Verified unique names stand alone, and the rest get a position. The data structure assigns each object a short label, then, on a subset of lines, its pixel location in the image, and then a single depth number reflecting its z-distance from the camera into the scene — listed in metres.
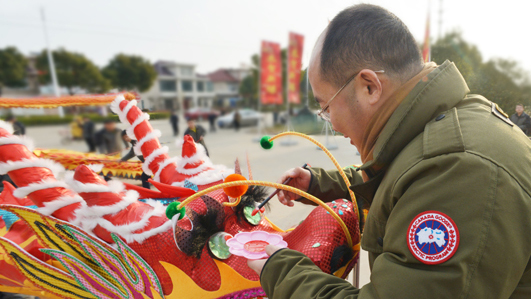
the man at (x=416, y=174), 0.63
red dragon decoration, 1.28
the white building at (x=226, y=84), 44.98
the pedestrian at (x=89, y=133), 5.91
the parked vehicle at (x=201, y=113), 22.05
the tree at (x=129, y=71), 17.28
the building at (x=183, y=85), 35.38
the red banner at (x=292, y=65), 8.90
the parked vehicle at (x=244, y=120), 18.48
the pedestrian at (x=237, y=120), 16.38
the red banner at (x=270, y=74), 10.02
